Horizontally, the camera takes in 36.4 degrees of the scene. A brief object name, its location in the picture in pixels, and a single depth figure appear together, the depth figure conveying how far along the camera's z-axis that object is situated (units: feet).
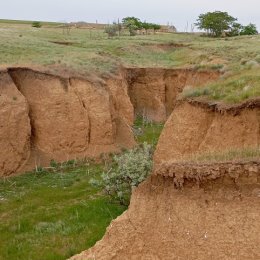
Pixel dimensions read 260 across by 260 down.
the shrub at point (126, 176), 44.97
